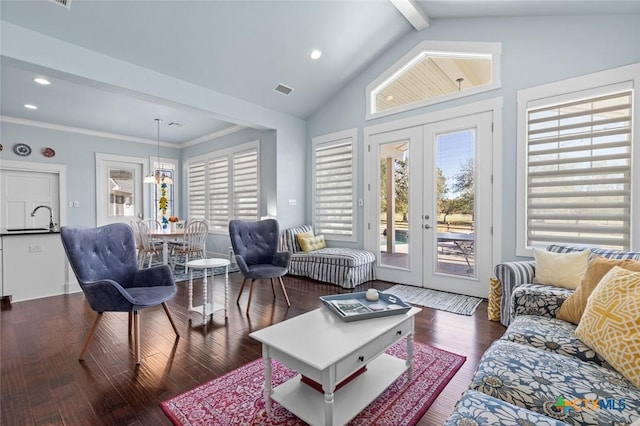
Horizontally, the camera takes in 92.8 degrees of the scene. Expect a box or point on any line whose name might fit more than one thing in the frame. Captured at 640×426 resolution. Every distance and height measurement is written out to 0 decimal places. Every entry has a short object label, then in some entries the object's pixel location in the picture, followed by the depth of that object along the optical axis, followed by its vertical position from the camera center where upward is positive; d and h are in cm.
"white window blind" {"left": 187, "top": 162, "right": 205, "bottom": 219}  729 +51
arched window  382 +188
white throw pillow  249 -48
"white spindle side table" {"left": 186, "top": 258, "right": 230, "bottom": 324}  304 -97
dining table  496 -42
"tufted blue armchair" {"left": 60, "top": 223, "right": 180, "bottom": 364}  223 -53
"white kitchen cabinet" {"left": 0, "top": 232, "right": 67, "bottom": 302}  366 -70
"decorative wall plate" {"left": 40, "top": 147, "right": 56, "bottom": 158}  570 +111
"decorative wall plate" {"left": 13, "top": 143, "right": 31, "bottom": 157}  542 +110
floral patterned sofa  107 -72
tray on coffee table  184 -62
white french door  379 +10
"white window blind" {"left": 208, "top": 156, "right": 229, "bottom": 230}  665 +41
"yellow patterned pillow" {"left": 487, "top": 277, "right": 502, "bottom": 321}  306 -89
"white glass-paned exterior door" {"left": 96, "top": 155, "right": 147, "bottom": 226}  644 +47
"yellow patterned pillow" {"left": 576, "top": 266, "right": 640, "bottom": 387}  129 -52
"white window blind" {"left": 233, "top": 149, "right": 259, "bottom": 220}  596 +52
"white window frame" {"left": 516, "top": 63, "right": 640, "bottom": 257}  284 +117
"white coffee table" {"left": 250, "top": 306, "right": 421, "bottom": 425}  141 -74
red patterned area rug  164 -112
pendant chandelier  571 +59
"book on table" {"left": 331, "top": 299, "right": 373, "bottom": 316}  186 -61
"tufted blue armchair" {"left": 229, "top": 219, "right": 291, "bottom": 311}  356 -47
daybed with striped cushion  440 -80
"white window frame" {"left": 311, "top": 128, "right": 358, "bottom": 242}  501 +90
